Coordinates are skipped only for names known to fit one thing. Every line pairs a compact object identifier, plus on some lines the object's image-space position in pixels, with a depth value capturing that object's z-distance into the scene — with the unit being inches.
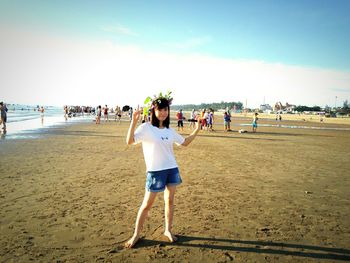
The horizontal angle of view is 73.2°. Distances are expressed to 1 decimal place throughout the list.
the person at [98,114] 1216.7
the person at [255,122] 952.0
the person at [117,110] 1457.4
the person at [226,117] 922.8
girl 131.5
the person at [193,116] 995.0
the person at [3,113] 745.1
